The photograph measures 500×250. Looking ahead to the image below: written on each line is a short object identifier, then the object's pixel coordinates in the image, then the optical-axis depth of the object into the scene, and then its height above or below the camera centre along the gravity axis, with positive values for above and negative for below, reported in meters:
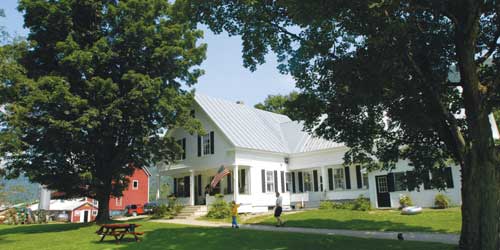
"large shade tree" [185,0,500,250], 9.85 +3.10
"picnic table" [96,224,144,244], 14.16 -1.53
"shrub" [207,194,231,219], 24.58 -1.48
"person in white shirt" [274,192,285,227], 18.56 -1.20
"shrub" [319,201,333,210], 25.83 -1.45
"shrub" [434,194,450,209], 22.55 -1.26
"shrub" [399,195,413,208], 23.83 -1.32
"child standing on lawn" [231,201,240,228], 18.72 -1.42
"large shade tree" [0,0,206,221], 20.64 +5.35
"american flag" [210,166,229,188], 26.88 +0.87
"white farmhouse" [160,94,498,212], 27.44 +1.29
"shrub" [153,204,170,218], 27.70 -1.59
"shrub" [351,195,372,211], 24.39 -1.40
